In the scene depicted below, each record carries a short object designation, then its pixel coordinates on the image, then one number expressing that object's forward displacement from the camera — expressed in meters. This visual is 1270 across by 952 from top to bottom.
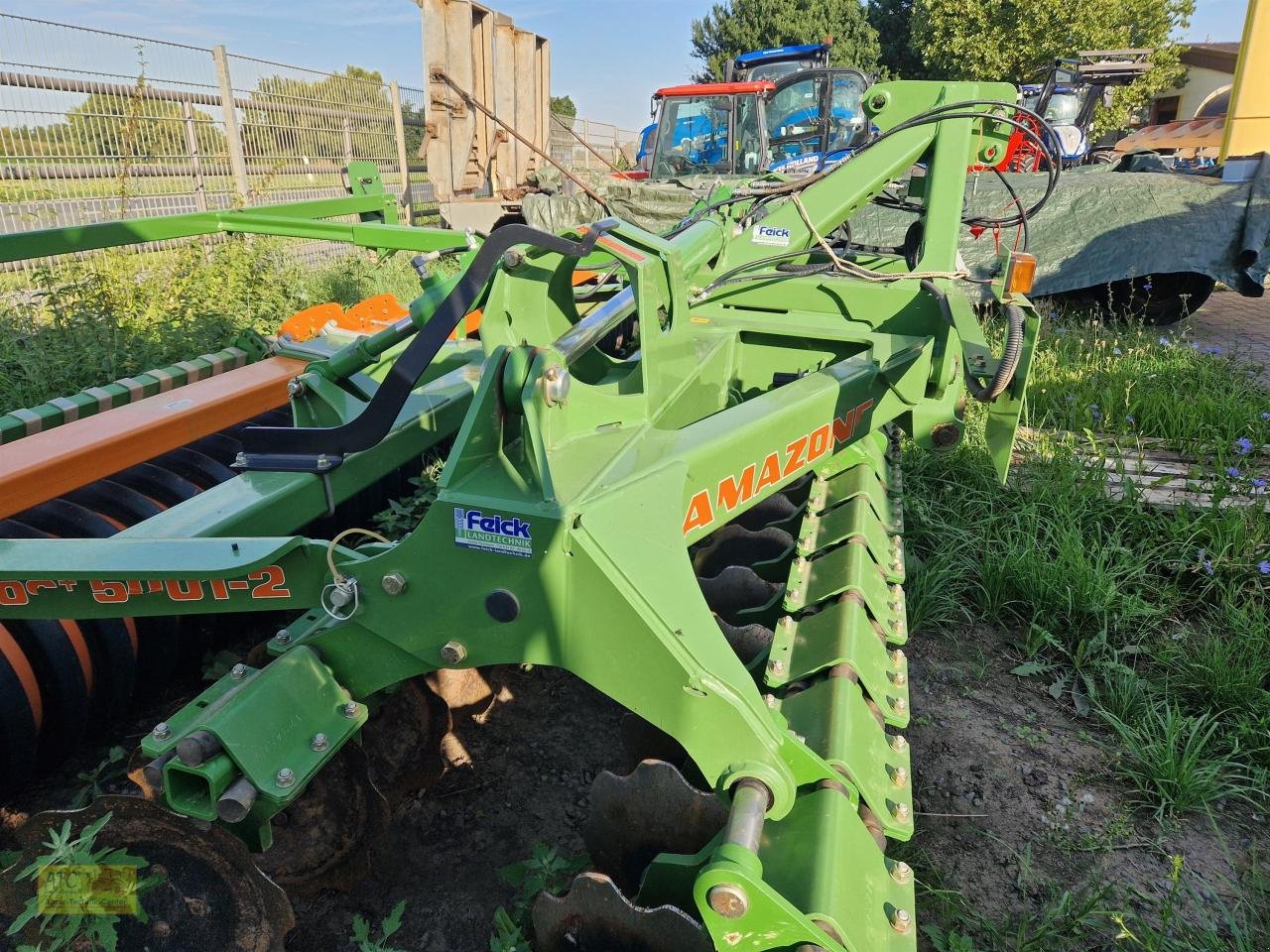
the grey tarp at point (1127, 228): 6.16
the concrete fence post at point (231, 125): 8.16
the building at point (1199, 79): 28.06
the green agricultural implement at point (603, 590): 1.51
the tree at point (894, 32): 31.58
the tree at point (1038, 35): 22.14
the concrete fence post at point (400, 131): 11.30
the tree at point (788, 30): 31.52
